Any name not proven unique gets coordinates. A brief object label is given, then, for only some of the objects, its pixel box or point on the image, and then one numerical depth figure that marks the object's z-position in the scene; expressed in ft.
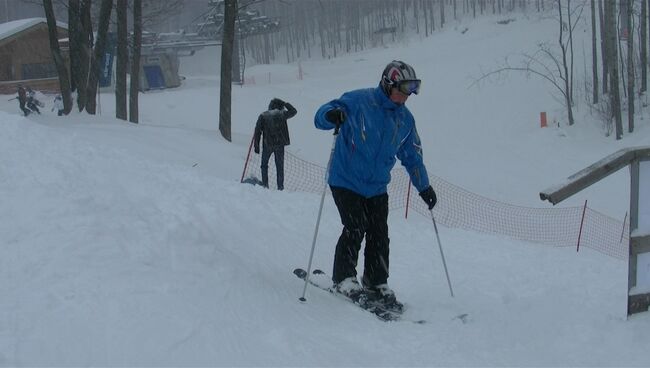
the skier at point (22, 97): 75.56
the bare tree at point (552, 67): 99.89
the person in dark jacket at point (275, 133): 40.37
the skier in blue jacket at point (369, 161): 16.07
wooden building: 120.57
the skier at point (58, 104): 70.08
